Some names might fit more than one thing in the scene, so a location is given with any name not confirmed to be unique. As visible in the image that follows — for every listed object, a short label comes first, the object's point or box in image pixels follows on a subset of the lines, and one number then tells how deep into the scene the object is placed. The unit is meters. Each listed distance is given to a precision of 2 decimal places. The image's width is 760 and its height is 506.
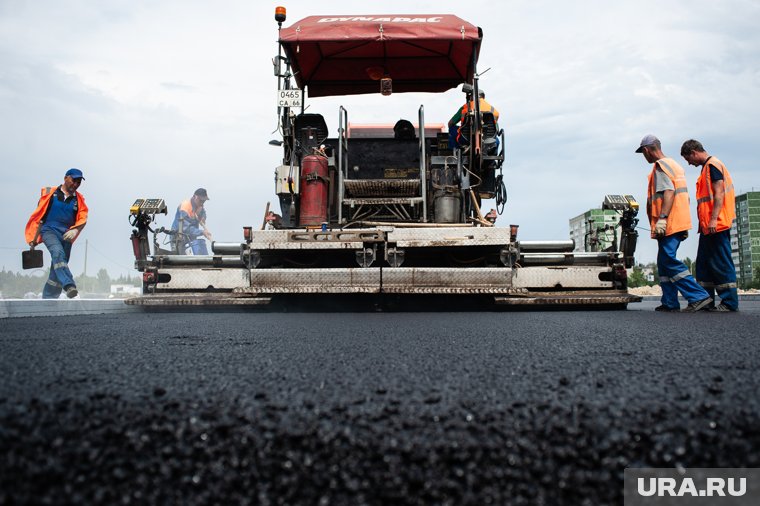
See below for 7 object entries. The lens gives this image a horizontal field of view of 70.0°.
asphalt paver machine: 4.27
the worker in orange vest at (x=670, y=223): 4.29
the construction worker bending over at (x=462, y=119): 4.95
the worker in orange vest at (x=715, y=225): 4.15
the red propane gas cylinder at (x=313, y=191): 4.77
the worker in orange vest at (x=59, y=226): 5.63
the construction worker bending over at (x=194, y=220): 8.49
